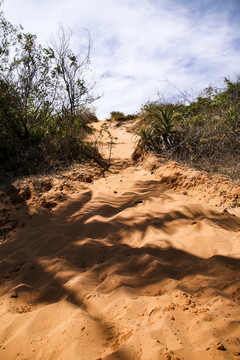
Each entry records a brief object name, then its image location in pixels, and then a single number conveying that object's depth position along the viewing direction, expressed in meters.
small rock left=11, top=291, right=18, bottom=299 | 2.27
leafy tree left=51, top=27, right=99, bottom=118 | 8.49
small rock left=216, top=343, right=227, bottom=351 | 1.34
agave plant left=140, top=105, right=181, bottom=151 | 6.50
